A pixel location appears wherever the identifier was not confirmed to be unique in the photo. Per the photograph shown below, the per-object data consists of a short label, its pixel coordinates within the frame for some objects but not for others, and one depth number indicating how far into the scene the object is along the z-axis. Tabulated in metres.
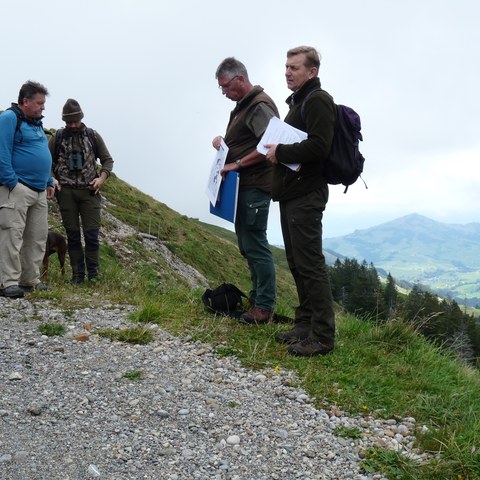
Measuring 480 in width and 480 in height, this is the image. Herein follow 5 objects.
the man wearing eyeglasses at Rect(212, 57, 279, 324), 6.77
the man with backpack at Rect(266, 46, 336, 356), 5.68
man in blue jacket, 8.02
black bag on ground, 7.88
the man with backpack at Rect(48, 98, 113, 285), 9.52
